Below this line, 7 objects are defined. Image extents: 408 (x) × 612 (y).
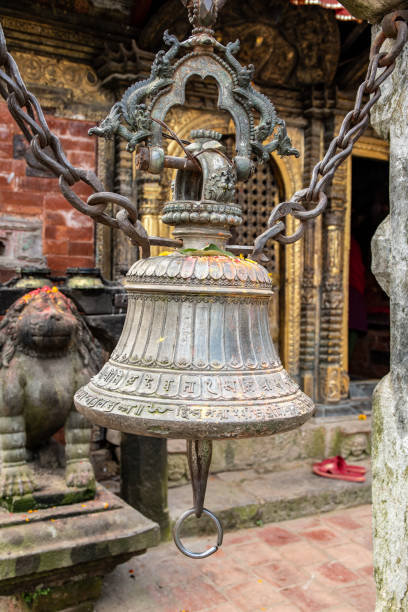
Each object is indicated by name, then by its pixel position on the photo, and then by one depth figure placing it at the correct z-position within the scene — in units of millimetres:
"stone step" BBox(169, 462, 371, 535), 4488
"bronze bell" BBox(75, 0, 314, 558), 1408
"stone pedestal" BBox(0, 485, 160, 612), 3016
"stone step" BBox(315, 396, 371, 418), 5774
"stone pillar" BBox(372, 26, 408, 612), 1893
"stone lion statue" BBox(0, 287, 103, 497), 3318
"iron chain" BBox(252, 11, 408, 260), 1623
